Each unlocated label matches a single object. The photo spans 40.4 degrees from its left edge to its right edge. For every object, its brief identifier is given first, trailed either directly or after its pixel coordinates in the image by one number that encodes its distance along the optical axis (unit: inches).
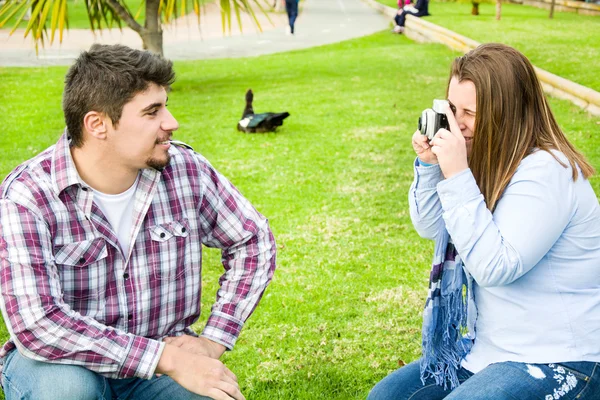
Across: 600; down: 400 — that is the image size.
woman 100.1
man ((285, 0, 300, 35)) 934.4
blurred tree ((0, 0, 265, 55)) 419.2
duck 379.9
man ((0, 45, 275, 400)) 100.1
